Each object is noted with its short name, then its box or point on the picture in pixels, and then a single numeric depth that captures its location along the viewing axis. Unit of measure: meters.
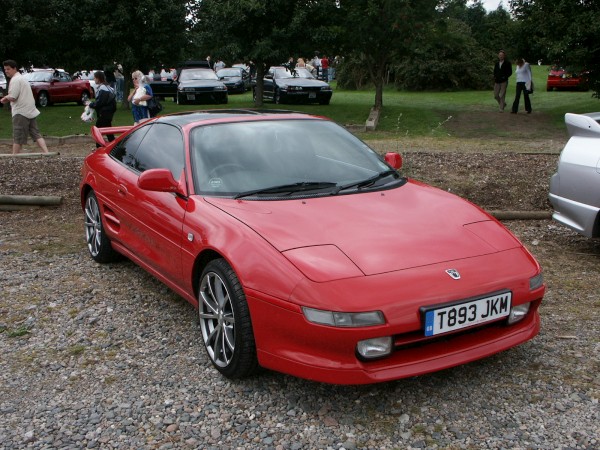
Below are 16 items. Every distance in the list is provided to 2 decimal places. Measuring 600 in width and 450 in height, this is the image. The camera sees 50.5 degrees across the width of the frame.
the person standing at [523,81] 18.44
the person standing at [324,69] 37.84
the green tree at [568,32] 15.62
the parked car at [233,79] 29.69
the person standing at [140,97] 12.16
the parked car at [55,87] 25.08
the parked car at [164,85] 27.30
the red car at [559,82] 26.78
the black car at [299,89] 22.62
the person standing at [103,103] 11.45
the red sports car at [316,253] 3.12
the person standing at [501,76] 19.06
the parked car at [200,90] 23.00
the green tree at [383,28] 18.67
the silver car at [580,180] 5.35
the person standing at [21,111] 11.41
